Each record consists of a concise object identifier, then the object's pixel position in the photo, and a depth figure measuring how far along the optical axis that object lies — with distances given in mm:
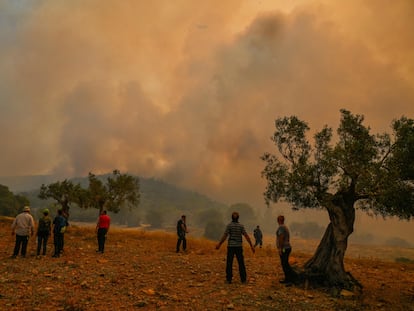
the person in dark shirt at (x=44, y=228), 18234
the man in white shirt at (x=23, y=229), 17531
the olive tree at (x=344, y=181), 14536
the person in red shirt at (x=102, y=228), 20531
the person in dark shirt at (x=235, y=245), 13562
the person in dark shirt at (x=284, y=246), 13867
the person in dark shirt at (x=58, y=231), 18453
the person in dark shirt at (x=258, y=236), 34831
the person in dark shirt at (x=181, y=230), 23281
